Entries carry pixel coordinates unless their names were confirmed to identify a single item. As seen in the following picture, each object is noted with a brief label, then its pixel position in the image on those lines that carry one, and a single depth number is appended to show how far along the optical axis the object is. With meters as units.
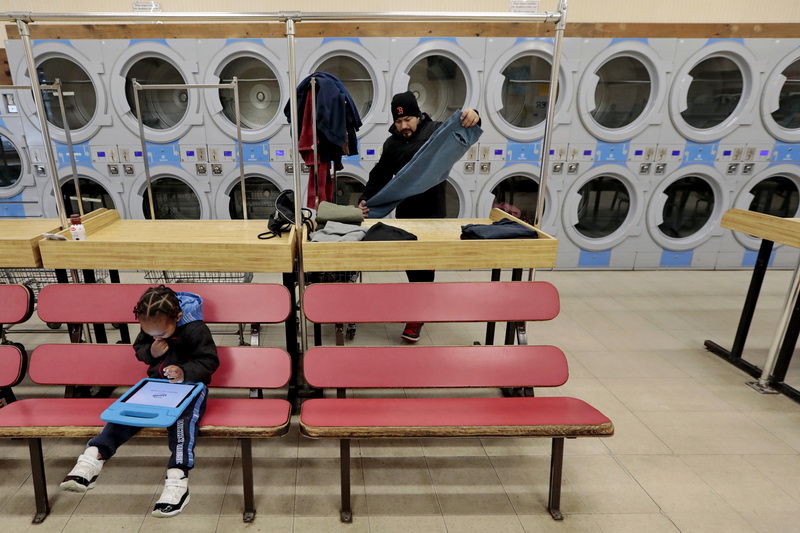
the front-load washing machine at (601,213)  4.34
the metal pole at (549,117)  1.99
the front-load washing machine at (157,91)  3.79
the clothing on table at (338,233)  2.05
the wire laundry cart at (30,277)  3.11
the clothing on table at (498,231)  2.10
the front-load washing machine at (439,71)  3.89
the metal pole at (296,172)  1.90
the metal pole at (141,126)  2.70
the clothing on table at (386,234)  2.06
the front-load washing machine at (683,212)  4.37
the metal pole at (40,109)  1.87
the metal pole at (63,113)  2.59
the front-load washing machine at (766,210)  4.61
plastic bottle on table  1.99
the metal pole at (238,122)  2.65
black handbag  2.14
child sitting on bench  1.51
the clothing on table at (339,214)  2.25
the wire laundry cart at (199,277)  3.10
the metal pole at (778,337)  2.46
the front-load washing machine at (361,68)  3.84
